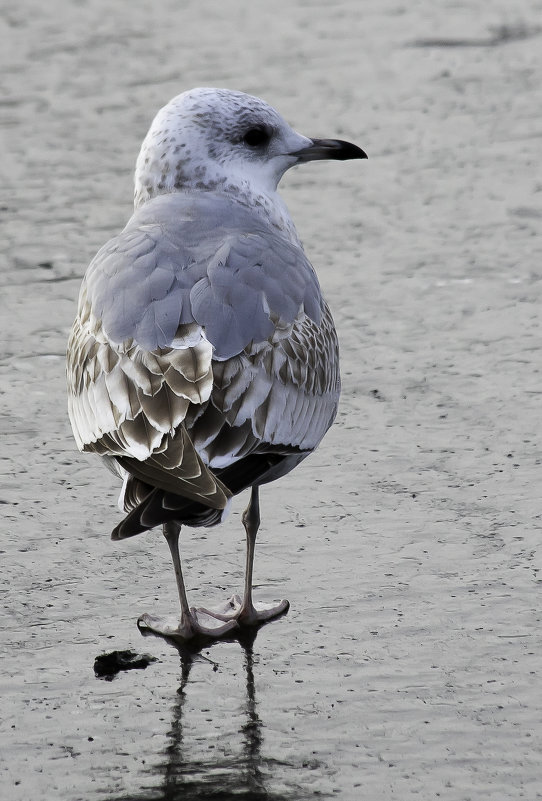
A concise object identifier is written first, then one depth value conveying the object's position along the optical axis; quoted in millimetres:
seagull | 8359
